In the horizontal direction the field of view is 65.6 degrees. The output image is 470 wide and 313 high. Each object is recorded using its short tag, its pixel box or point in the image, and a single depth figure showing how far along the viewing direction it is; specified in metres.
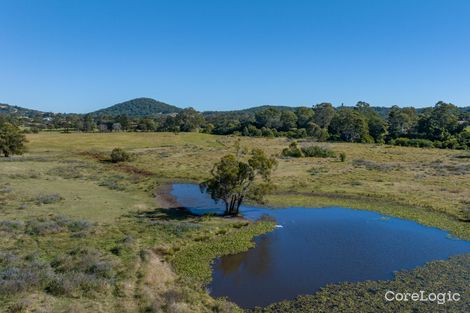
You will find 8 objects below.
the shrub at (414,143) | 122.00
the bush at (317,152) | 93.56
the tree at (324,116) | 176.50
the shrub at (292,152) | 92.62
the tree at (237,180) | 38.97
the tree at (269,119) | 185.38
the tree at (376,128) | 142.50
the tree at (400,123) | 143.50
